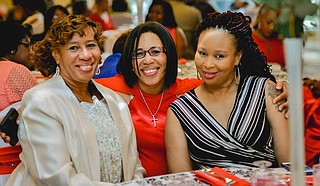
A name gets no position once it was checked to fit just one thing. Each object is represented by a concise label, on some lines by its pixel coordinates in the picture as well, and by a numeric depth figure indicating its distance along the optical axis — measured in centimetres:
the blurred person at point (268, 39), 459
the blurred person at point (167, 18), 604
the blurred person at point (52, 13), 558
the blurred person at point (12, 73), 276
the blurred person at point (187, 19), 688
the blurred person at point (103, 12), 889
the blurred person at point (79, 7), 783
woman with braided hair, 276
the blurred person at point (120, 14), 930
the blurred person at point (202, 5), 720
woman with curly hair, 249
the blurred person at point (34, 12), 621
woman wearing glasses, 304
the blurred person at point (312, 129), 312
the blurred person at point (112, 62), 370
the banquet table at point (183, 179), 232
